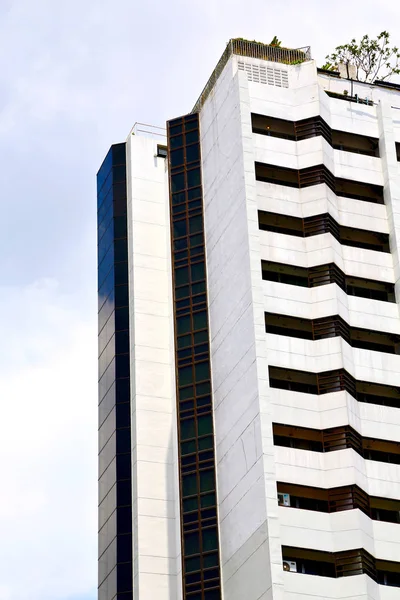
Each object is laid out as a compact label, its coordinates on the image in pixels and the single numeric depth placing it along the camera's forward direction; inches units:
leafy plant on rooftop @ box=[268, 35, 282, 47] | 3858.3
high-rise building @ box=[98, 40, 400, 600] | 3154.5
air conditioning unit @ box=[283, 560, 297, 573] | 3051.4
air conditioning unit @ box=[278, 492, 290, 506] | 3146.9
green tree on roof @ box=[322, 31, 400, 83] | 3976.4
